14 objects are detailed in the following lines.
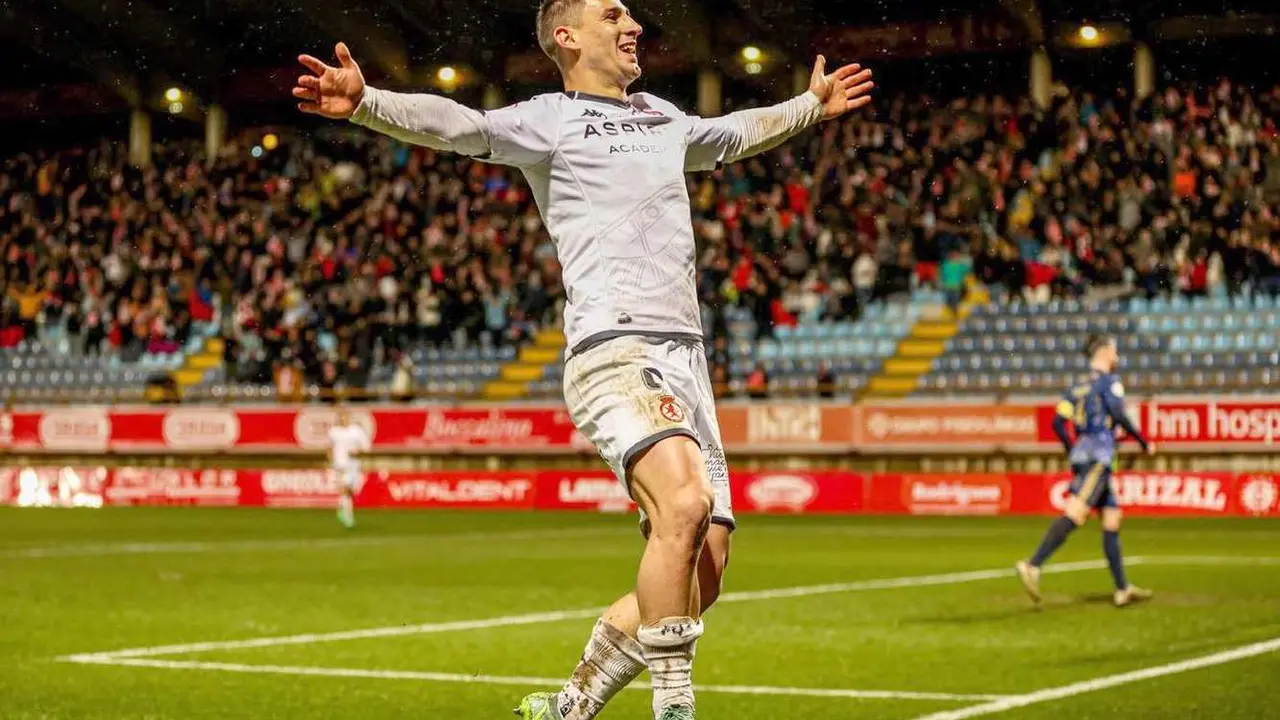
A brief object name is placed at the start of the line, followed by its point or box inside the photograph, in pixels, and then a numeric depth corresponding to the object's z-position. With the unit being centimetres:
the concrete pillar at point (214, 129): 4369
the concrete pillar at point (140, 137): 4397
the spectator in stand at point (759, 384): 2958
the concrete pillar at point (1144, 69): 3509
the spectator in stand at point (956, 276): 3036
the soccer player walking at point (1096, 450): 1416
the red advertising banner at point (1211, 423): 2669
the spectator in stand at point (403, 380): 3256
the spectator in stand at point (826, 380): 2977
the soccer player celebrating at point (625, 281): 560
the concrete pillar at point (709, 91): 3769
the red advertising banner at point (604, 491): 2730
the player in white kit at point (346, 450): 2697
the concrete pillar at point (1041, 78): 3494
